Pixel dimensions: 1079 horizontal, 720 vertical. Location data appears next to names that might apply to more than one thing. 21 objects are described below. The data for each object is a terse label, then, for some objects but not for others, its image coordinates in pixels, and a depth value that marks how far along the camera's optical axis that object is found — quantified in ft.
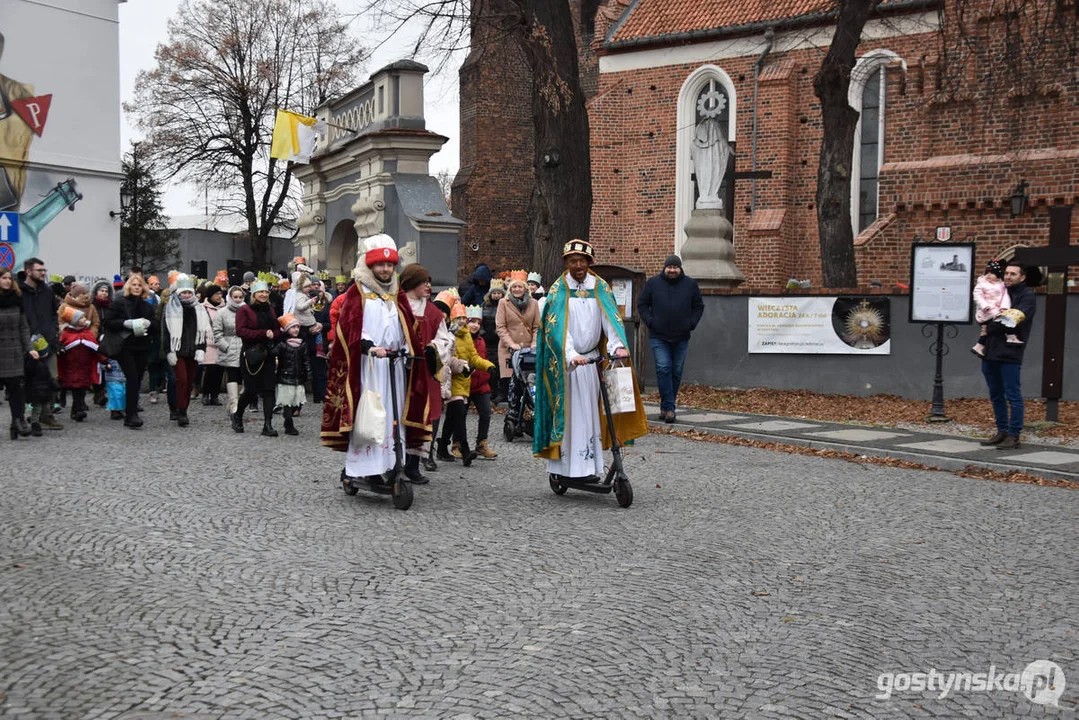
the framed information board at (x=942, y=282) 44.78
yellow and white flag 88.94
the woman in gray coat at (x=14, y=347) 39.04
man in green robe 28.22
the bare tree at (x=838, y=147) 56.29
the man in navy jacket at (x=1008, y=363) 36.86
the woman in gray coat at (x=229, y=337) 46.21
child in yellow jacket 35.17
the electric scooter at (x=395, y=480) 26.37
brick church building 70.08
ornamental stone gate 74.08
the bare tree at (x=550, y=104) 51.90
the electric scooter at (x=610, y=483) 26.76
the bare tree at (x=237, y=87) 140.15
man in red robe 27.35
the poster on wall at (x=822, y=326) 52.70
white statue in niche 92.53
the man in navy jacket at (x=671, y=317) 46.06
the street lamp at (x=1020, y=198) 70.44
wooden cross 42.06
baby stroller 38.96
